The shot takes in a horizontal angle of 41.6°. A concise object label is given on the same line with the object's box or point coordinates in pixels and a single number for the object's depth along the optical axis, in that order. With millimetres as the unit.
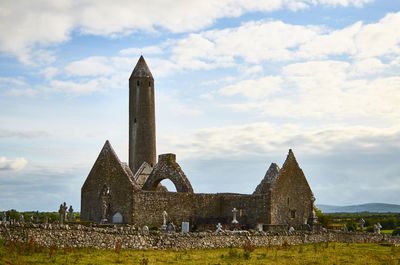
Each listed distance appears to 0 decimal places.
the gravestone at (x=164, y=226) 31619
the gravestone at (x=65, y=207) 38584
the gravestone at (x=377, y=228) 47081
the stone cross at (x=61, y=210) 30391
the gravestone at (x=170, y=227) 33234
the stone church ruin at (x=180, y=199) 39406
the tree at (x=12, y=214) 61500
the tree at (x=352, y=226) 64300
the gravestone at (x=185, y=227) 30977
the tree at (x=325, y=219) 56612
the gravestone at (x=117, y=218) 39250
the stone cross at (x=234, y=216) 38672
